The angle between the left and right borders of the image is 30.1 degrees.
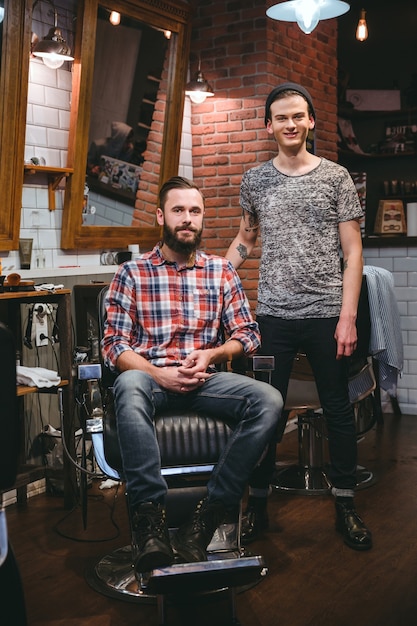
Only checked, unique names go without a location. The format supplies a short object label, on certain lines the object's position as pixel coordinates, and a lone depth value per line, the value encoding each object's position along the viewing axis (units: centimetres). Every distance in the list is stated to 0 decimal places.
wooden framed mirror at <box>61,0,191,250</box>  392
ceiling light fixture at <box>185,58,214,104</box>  470
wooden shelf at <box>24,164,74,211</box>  379
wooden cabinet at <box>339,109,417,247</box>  588
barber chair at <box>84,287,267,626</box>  249
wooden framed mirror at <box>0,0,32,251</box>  346
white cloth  336
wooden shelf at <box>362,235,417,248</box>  525
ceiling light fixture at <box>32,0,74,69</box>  362
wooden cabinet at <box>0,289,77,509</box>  356
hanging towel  379
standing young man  302
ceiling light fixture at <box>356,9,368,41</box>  555
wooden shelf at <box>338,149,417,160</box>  582
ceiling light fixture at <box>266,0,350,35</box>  379
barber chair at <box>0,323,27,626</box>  150
